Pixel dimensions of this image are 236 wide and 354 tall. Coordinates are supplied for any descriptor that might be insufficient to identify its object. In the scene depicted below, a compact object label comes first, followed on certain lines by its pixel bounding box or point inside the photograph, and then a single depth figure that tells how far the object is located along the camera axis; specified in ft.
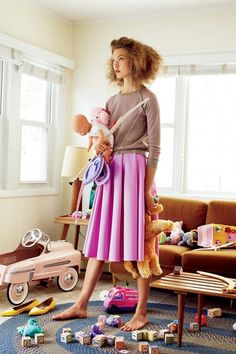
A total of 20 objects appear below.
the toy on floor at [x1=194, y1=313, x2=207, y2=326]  10.52
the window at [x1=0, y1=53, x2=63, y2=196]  14.30
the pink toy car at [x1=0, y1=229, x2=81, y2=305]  11.84
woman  9.48
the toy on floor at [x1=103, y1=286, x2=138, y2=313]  11.17
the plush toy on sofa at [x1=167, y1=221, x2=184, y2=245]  13.49
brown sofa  11.78
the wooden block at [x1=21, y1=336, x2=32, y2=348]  8.90
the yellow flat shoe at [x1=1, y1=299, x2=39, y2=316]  10.78
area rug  8.89
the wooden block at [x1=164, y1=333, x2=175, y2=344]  9.20
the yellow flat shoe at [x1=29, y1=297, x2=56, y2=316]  10.82
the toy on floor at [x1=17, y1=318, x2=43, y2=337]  9.39
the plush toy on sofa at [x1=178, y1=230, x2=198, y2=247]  13.17
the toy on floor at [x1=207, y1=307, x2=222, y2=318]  11.25
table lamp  15.02
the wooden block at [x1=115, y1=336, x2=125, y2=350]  8.85
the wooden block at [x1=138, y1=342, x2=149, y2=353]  8.73
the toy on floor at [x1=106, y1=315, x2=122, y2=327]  10.09
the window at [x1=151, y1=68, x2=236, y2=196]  15.44
